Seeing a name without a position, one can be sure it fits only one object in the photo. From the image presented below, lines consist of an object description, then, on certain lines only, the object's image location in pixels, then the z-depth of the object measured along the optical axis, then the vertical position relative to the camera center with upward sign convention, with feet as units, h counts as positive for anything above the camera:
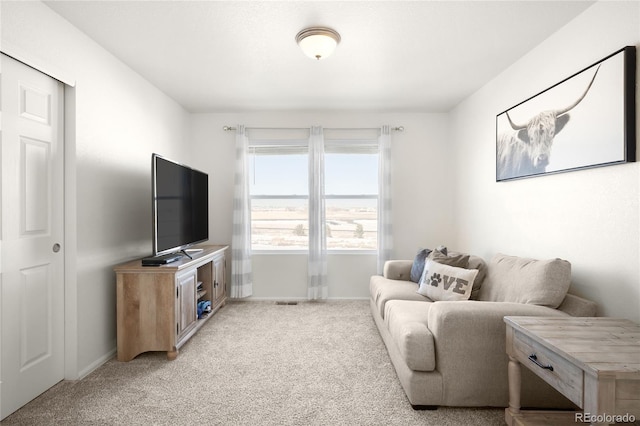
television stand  8.54 -2.63
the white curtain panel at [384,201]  13.79 +0.45
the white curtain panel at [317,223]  13.85 -0.50
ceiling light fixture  7.46 +4.11
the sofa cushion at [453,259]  9.84 -1.51
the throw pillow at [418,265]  10.99 -1.89
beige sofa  6.24 -2.75
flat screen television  8.86 +0.19
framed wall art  5.90 +1.99
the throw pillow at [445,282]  8.64 -2.02
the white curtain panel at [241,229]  13.79 -0.75
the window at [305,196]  14.40 +0.70
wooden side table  3.81 -2.06
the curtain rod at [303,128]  14.16 +3.74
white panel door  6.22 -0.51
